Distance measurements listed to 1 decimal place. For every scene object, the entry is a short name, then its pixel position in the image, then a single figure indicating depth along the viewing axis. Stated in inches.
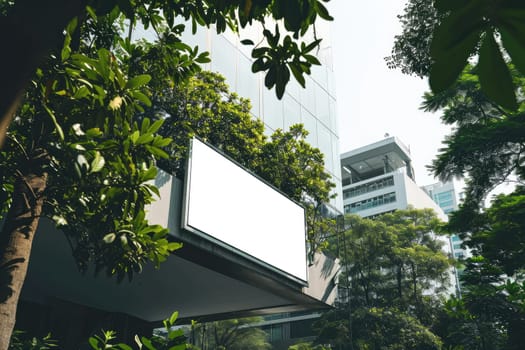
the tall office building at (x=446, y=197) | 4419.3
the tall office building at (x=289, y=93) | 618.5
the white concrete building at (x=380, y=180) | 2357.3
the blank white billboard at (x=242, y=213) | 370.6
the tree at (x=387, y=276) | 1024.9
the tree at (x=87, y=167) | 119.9
